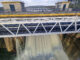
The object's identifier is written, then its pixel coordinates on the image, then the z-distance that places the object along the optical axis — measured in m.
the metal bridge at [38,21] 5.10
